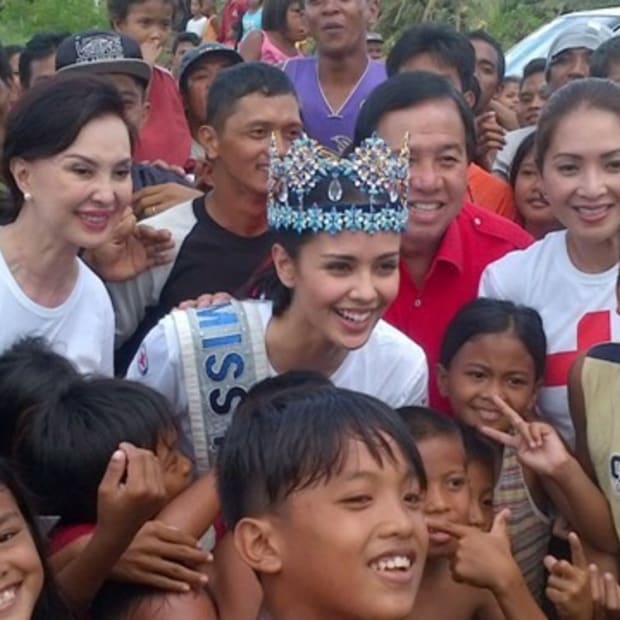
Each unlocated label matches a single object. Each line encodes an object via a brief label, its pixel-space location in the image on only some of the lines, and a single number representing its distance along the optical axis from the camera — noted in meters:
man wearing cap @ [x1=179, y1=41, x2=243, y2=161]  5.78
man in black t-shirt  3.79
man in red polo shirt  3.62
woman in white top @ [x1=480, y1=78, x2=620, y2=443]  3.40
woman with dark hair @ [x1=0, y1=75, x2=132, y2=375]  3.25
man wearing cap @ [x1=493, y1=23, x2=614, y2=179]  6.21
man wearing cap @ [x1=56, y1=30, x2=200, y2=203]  4.46
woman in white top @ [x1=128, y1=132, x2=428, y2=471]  3.13
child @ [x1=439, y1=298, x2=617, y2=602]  3.04
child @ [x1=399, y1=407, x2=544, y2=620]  2.80
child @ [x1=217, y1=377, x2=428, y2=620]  2.34
